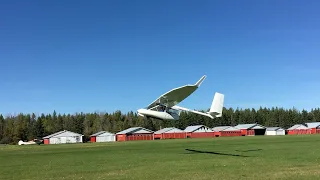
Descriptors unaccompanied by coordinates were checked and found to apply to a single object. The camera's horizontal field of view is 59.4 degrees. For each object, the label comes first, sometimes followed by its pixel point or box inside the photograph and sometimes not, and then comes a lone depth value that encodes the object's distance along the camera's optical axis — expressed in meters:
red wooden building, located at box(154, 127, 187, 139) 107.47
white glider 20.92
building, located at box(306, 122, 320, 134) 111.97
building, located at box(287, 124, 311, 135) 112.98
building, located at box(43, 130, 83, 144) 98.35
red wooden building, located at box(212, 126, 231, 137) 110.85
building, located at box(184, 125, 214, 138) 108.53
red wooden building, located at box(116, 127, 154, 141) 102.94
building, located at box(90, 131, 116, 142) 103.88
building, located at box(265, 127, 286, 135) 112.20
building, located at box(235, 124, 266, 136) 110.56
